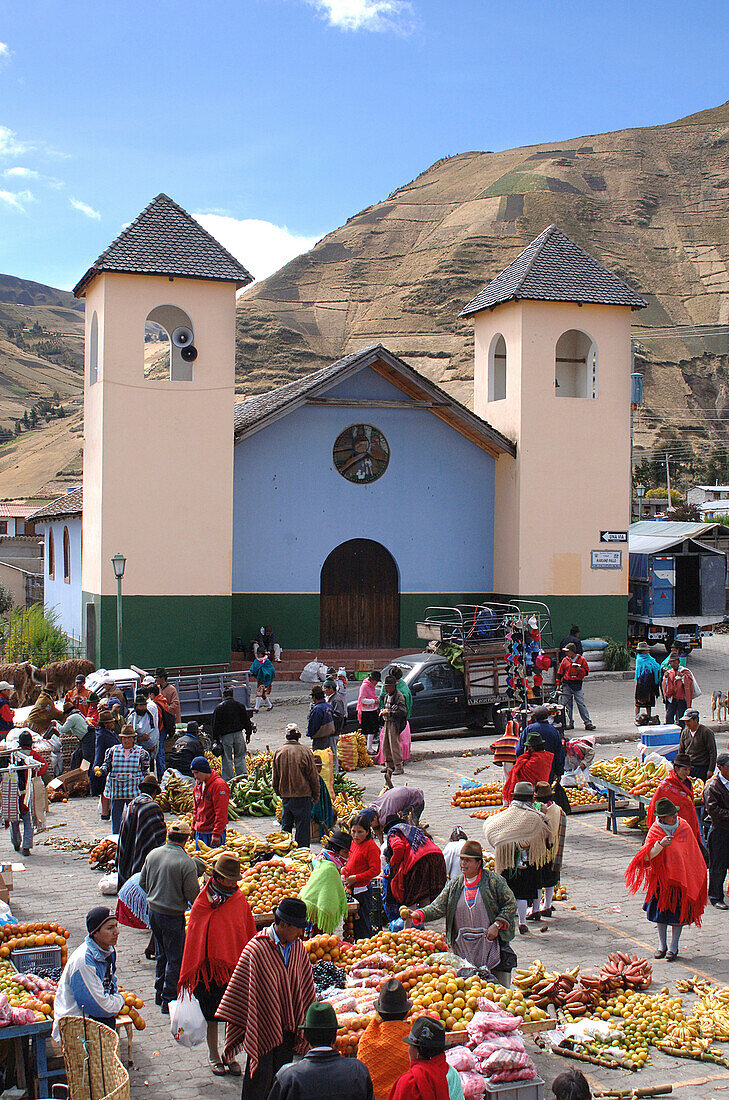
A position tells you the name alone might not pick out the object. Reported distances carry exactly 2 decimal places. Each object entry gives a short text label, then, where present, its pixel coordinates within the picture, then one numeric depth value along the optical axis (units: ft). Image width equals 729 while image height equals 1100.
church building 78.02
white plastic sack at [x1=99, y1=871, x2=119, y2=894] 32.48
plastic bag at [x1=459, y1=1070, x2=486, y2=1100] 19.94
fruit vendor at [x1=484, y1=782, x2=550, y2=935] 30.27
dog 67.62
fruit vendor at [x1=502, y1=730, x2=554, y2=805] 36.17
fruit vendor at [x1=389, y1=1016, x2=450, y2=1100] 16.40
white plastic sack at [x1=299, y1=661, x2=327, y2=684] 79.77
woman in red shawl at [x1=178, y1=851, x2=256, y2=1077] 23.39
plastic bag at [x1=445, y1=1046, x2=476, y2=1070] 20.62
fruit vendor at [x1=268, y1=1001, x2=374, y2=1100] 15.87
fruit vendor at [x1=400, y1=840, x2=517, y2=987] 25.26
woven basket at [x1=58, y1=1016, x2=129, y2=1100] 19.69
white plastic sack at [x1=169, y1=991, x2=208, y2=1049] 23.63
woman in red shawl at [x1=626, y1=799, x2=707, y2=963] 29.58
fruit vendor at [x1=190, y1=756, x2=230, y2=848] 34.32
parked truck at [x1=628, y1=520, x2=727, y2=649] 91.56
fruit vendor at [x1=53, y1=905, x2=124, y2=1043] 21.21
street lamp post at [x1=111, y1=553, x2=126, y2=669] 67.56
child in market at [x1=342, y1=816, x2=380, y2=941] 29.22
